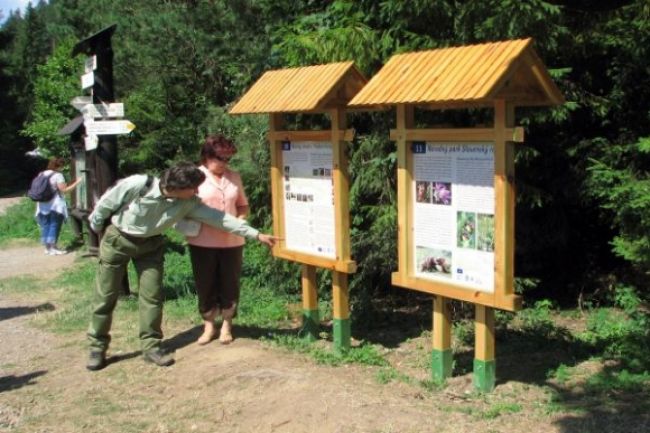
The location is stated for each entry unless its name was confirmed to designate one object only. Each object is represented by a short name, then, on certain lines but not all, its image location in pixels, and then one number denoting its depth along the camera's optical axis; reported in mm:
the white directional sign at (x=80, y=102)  7766
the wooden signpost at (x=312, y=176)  5664
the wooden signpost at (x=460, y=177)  4504
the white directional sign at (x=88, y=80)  7818
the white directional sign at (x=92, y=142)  7750
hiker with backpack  12508
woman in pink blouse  5895
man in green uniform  5516
